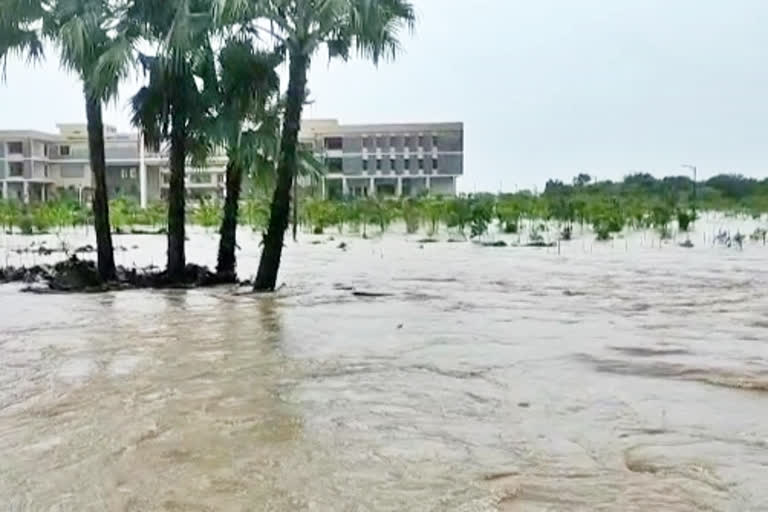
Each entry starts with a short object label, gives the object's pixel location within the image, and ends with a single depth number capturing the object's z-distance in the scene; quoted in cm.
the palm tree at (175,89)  1147
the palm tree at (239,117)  1208
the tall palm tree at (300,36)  1055
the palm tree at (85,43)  1134
